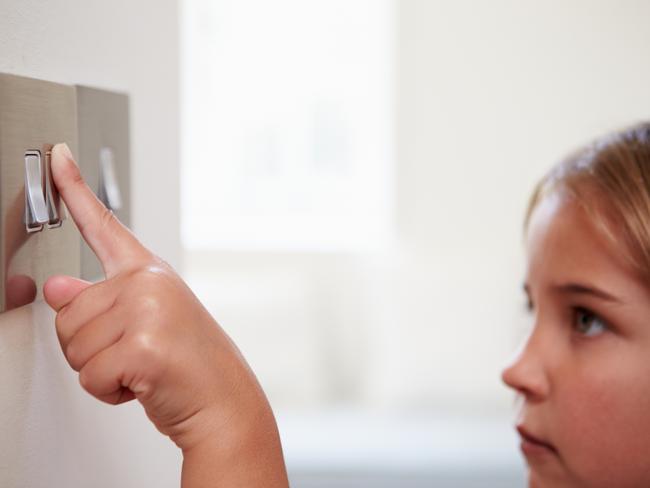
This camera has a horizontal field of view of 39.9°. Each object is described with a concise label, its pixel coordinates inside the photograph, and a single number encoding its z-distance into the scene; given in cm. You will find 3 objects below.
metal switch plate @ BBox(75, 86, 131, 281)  49
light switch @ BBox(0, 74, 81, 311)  39
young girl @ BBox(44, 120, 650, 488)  90
